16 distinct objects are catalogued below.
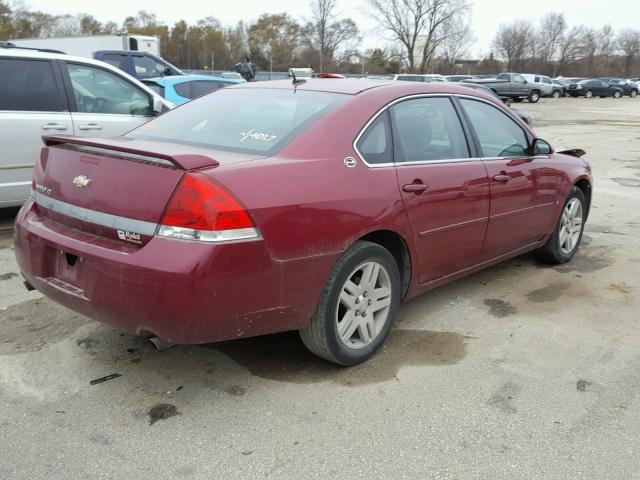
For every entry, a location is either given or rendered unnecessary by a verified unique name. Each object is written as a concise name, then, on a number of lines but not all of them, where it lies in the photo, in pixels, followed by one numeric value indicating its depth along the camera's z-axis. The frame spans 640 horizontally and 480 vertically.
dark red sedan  2.61
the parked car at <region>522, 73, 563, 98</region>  41.41
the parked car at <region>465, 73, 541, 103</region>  37.66
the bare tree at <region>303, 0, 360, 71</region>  61.81
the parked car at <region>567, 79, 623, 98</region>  48.75
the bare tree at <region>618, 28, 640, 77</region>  98.69
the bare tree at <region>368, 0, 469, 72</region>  59.09
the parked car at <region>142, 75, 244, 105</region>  10.39
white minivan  5.60
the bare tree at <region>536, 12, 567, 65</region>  91.62
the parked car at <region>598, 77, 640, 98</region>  50.34
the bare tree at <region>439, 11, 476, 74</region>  62.06
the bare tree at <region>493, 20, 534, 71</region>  89.88
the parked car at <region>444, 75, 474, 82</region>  37.83
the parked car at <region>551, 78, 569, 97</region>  47.12
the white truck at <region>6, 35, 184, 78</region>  17.78
